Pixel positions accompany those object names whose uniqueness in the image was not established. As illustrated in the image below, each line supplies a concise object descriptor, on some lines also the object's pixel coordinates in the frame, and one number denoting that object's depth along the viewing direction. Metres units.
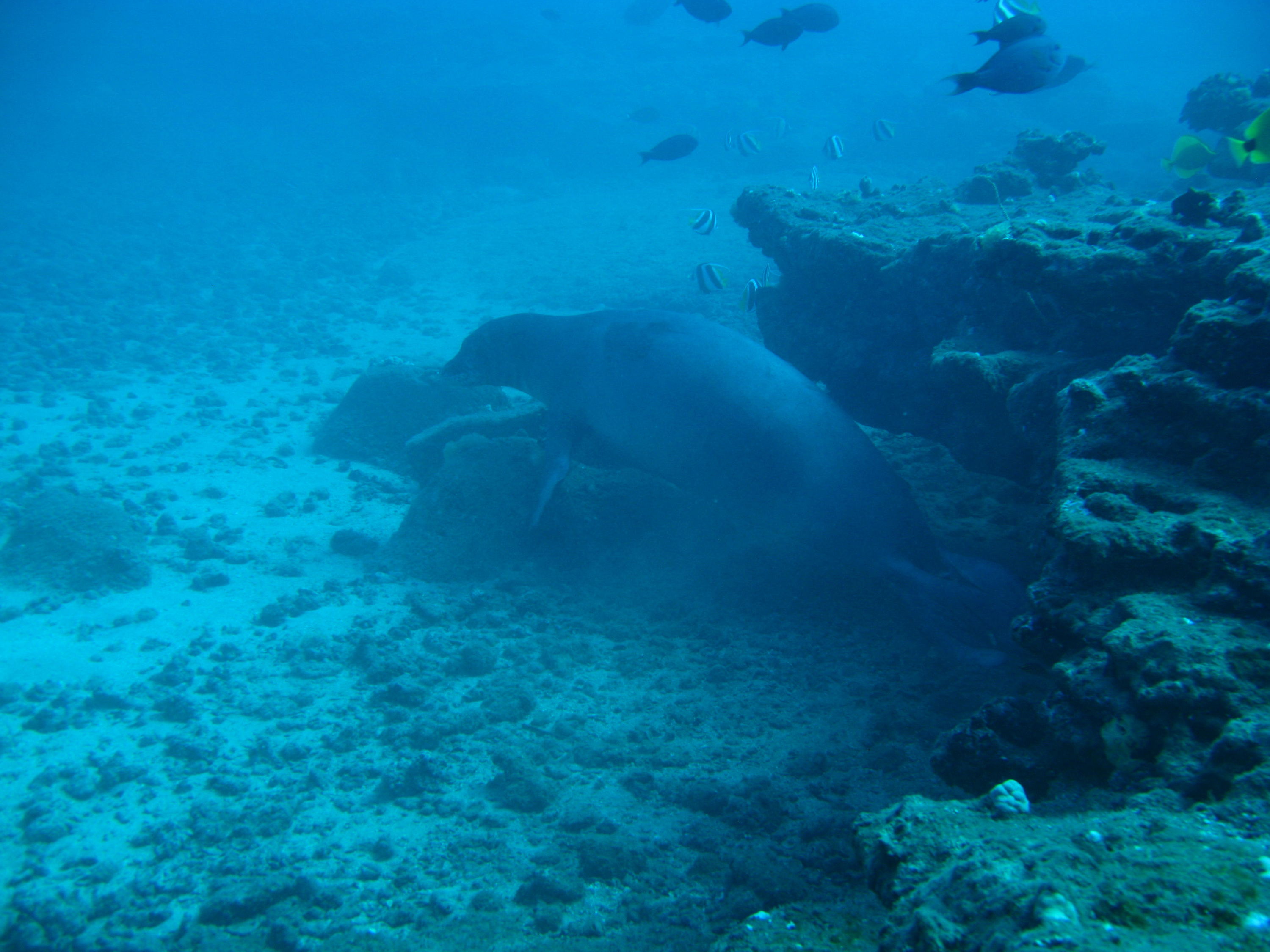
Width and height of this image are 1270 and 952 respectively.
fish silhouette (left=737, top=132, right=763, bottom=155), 11.57
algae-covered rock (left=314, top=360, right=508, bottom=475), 7.75
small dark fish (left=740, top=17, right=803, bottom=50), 9.12
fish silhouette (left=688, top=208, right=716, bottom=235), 9.64
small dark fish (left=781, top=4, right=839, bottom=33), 9.52
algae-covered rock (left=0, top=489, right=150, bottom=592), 5.56
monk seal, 3.82
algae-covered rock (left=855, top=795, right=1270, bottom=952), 1.12
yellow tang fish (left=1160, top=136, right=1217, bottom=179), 8.91
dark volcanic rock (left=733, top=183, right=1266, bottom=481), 3.67
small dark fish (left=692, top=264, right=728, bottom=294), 8.20
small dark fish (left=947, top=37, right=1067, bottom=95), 5.29
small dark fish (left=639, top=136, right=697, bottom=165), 11.04
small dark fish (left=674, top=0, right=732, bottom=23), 10.30
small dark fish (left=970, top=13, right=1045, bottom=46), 5.59
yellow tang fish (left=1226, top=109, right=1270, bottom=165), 5.32
